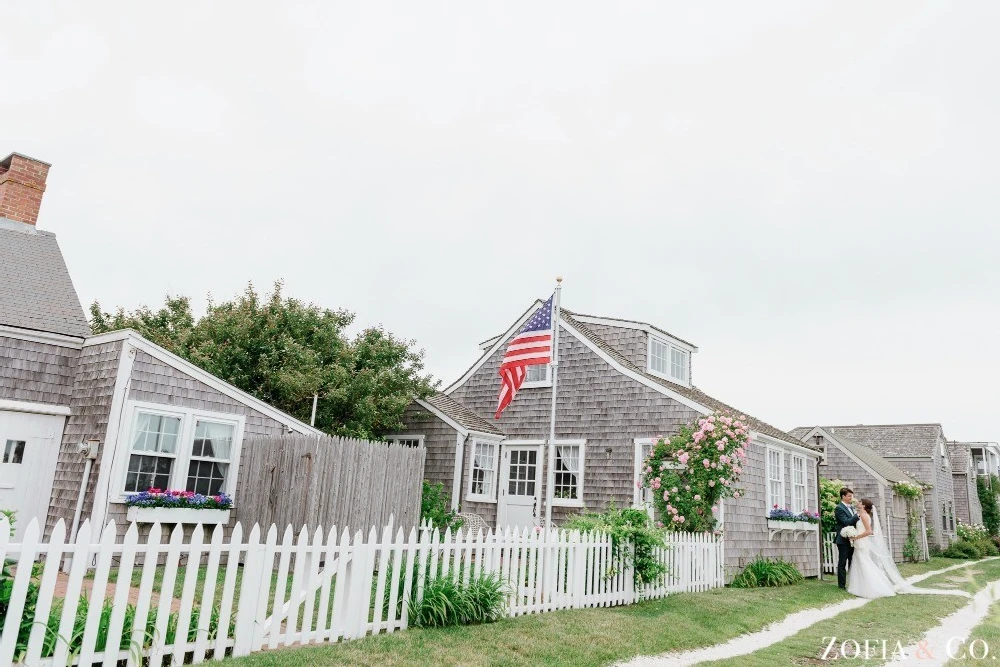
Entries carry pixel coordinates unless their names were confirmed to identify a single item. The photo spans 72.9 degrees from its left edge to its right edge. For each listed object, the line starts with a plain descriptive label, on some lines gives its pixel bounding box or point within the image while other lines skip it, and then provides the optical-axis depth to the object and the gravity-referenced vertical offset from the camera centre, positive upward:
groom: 14.70 -0.35
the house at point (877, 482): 26.36 +1.08
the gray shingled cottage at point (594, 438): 16.52 +1.38
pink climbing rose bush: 14.21 +0.55
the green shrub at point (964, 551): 32.75 -1.66
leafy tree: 17.69 +3.03
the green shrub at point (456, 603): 7.46 -1.30
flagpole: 12.72 +2.88
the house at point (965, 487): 43.03 +1.81
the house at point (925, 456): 35.06 +3.01
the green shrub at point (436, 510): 15.26 -0.61
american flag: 12.95 +2.64
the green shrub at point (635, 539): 10.39 -0.66
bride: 13.81 -1.16
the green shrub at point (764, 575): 14.49 -1.54
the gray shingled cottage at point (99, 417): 11.50 +0.83
